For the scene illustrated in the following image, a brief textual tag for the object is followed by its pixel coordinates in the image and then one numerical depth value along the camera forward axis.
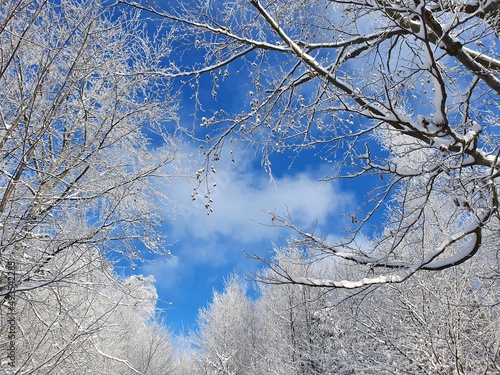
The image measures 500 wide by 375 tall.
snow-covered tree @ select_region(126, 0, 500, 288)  2.22
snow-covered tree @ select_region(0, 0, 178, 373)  2.71
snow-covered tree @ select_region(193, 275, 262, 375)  19.30
